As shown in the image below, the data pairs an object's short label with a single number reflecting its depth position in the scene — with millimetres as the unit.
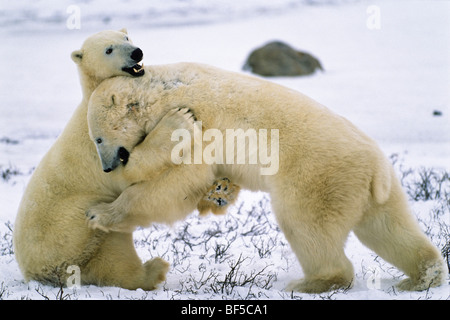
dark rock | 27766
